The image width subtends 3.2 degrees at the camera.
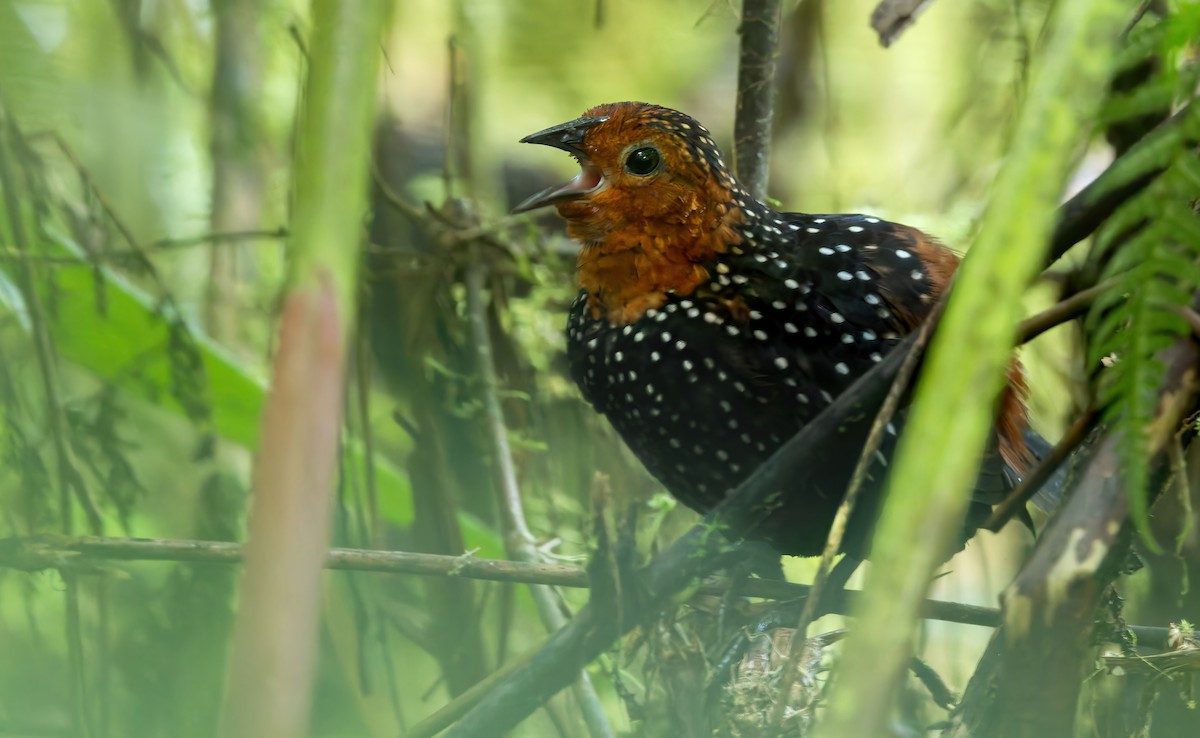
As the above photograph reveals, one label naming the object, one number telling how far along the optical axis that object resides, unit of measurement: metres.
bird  5.00
